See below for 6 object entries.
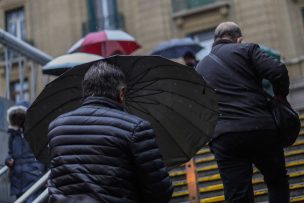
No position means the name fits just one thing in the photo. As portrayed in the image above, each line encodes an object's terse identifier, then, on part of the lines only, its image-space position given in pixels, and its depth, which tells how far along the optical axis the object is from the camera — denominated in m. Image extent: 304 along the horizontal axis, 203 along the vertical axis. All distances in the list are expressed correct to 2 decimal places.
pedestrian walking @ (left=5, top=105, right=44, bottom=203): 7.45
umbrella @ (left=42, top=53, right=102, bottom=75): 11.30
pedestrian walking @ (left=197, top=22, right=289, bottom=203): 4.82
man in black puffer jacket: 3.38
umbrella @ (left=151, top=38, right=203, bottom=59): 15.02
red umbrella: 13.84
